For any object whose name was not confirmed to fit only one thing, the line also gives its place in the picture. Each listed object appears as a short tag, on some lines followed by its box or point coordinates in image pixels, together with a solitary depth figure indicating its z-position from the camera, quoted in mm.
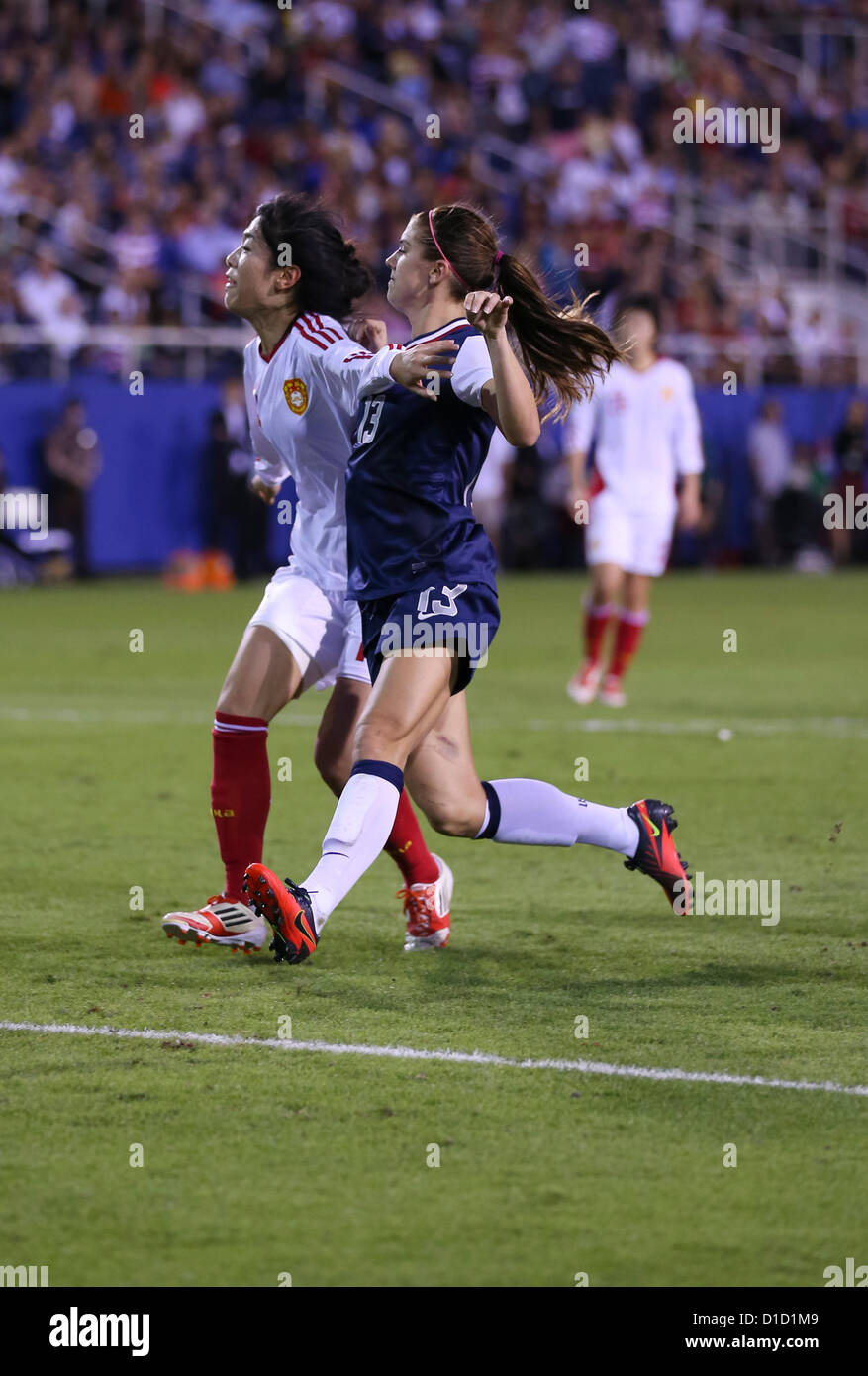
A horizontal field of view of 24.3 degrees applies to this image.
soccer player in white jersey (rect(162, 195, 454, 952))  6113
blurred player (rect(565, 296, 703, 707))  12805
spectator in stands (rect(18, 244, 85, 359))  22281
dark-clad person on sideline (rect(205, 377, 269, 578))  23734
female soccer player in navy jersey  5453
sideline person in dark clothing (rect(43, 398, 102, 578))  22688
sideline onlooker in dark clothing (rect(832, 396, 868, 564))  27453
